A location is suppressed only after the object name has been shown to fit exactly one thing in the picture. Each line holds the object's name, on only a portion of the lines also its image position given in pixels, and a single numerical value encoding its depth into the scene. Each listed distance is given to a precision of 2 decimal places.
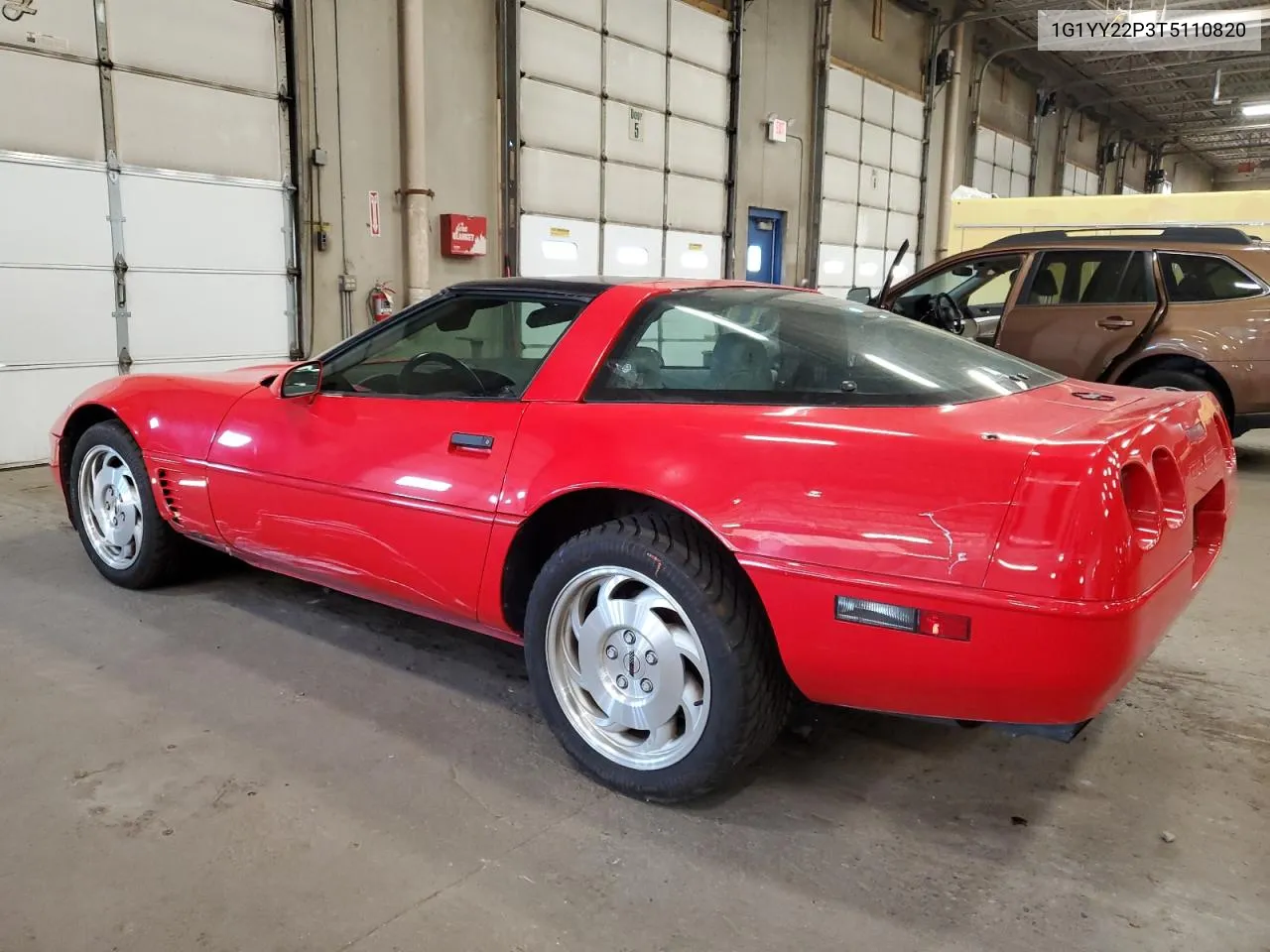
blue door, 12.83
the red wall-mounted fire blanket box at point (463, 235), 8.77
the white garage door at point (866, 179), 13.77
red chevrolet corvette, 1.72
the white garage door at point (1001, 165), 17.45
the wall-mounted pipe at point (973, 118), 16.83
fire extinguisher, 8.34
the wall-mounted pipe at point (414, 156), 8.18
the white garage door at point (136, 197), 6.38
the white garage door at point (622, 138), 9.54
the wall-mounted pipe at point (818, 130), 12.93
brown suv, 5.95
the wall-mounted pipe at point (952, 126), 15.72
